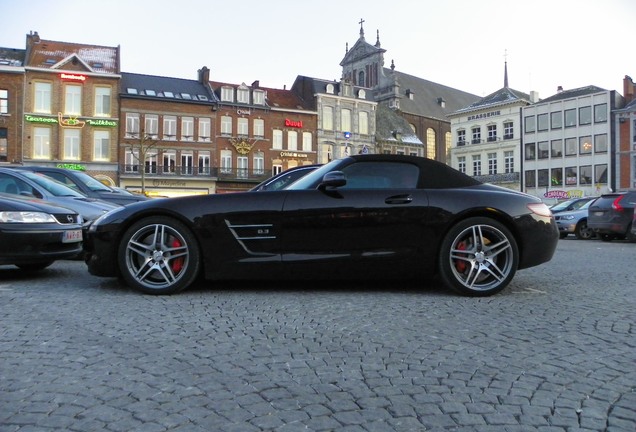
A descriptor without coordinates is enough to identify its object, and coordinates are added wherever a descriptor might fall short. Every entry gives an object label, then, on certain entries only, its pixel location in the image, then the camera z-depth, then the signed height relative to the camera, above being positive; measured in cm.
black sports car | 492 -14
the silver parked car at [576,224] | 1716 -8
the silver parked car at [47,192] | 815 +45
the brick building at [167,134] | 4659 +772
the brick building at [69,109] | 4416 +947
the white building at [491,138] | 6144 +994
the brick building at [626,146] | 5034 +714
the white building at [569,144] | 5256 +807
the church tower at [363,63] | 7762 +2358
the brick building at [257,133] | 5066 +863
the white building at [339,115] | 5678 +1164
